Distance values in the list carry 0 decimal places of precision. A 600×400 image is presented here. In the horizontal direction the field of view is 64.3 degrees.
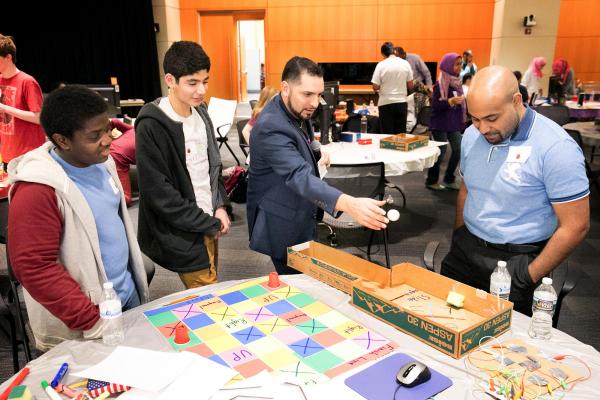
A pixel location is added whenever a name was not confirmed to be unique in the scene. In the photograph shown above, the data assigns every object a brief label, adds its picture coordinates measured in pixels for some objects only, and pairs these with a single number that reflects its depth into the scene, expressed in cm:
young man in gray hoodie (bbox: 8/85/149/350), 145
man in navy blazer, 202
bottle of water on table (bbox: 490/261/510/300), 172
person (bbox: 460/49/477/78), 915
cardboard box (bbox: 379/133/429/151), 436
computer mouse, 127
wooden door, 1140
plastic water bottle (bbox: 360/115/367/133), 606
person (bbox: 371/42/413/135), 704
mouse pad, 124
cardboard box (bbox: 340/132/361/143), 496
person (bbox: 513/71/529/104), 567
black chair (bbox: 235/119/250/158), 585
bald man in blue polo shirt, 186
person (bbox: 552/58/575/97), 816
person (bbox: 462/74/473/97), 857
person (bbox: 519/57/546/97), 830
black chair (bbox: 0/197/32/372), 209
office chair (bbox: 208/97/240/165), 714
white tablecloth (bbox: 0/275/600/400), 127
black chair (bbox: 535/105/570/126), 597
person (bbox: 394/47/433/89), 825
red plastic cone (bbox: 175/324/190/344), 148
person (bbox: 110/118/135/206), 504
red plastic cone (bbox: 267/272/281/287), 185
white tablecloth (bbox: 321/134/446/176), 398
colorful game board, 138
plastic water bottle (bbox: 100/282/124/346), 149
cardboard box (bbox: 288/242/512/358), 144
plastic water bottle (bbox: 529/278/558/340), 154
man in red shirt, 370
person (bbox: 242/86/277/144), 512
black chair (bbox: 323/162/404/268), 350
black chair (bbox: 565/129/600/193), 471
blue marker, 127
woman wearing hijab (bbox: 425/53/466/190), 579
